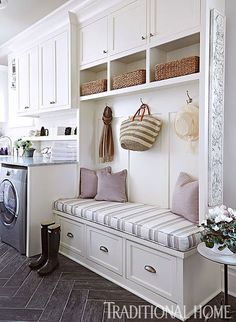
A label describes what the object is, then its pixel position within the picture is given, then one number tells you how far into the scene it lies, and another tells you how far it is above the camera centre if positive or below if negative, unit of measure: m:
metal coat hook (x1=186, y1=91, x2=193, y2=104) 2.52 +0.52
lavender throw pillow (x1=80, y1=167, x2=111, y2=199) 3.27 -0.30
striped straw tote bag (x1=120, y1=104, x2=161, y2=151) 2.71 +0.24
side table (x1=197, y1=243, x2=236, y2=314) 1.69 -0.62
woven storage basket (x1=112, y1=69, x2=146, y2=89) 2.62 +0.76
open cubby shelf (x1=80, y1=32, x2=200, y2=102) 2.38 +0.95
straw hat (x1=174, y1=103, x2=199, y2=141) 2.39 +0.30
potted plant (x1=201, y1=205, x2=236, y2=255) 1.72 -0.47
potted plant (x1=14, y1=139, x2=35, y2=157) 4.12 +0.14
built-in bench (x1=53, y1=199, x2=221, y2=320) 1.97 -0.77
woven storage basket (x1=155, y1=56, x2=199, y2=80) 2.24 +0.74
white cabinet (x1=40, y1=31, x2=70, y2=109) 3.30 +1.05
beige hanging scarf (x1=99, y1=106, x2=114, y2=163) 3.24 +0.22
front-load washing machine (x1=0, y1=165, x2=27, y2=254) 3.01 -0.56
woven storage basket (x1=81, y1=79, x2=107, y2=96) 3.01 +0.77
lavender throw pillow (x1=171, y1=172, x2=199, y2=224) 2.29 -0.35
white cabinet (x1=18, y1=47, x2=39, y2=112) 3.83 +1.09
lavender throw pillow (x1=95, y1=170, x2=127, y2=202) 3.04 -0.33
